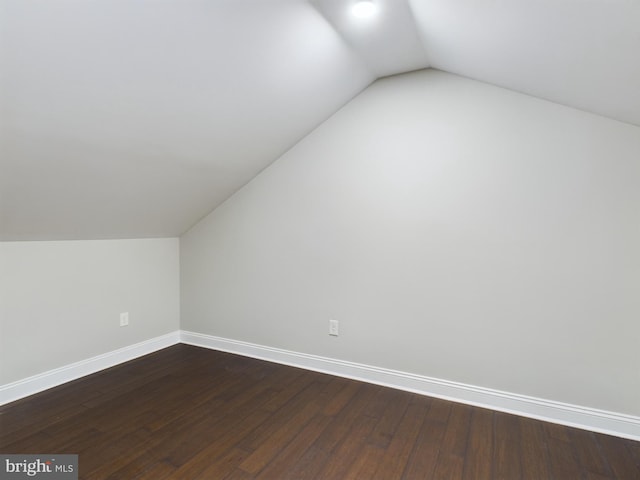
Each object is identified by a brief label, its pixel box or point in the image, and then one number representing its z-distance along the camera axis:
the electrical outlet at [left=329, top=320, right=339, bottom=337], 2.78
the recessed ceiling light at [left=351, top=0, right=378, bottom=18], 1.71
